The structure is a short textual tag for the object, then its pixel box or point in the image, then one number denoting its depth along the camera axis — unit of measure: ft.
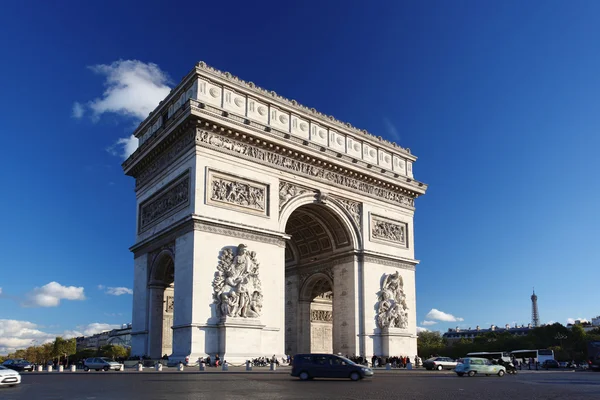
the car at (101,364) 96.06
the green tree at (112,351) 329.72
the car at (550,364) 161.42
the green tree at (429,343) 315.37
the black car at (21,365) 108.86
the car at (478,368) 90.07
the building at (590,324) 447.01
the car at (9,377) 58.95
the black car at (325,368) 71.41
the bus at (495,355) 147.36
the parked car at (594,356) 127.28
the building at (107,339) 481.87
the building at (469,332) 481.46
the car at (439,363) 114.73
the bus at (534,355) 193.95
